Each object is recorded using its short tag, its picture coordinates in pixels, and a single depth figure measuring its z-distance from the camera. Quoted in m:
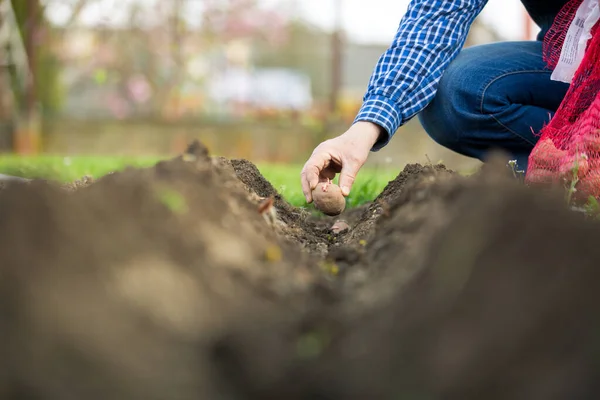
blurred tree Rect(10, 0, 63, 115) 7.94
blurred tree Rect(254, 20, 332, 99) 12.98
